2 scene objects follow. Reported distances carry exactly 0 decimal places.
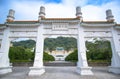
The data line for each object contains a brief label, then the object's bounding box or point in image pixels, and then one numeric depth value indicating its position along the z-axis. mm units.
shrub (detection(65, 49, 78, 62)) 14073
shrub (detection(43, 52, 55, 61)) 15532
